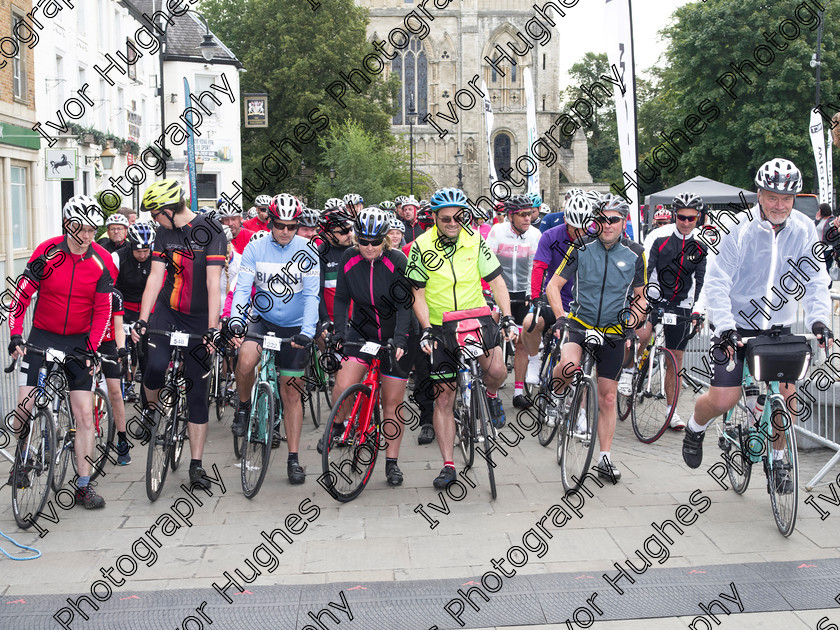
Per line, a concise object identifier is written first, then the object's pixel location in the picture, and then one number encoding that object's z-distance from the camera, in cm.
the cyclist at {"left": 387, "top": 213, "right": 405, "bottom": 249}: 1056
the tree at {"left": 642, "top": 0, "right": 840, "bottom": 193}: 4275
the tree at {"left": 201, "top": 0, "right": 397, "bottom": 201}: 5266
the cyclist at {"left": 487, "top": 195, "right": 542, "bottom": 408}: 1045
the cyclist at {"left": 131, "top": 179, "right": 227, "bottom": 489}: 691
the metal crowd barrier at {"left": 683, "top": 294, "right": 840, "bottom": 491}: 760
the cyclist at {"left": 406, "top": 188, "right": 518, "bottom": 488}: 681
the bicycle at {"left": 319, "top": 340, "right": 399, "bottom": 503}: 667
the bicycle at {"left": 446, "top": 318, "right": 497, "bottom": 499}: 662
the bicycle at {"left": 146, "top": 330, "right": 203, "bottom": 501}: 673
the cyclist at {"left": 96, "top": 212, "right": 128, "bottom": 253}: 1019
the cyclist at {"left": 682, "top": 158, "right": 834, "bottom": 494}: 581
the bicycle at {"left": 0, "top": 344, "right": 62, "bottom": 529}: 610
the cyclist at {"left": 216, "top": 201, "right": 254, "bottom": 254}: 1189
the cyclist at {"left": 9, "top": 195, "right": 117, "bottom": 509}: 639
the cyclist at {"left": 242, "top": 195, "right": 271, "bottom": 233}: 1312
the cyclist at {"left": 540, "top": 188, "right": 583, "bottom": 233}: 1141
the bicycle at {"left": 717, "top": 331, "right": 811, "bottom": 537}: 566
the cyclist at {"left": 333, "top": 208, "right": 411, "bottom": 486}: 690
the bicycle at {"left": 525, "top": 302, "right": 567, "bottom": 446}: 853
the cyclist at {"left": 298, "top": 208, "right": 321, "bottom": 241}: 931
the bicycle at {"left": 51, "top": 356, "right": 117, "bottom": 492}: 654
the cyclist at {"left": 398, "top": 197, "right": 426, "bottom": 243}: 1444
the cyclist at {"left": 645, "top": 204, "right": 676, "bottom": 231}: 1478
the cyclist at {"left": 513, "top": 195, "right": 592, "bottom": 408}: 744
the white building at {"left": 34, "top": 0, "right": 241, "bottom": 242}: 2597
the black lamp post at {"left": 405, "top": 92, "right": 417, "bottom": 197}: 7900
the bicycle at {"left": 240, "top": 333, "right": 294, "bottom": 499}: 674
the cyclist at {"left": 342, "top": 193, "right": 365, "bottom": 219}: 999
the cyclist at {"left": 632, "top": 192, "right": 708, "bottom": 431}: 882
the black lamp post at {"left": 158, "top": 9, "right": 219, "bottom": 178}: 2270
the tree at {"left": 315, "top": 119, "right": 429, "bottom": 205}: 4584
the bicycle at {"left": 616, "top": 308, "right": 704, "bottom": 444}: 854
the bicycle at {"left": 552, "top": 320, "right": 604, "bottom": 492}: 674
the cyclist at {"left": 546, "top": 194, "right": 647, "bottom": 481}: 702
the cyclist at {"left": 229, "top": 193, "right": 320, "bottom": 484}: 711
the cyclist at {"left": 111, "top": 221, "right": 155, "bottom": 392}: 896
